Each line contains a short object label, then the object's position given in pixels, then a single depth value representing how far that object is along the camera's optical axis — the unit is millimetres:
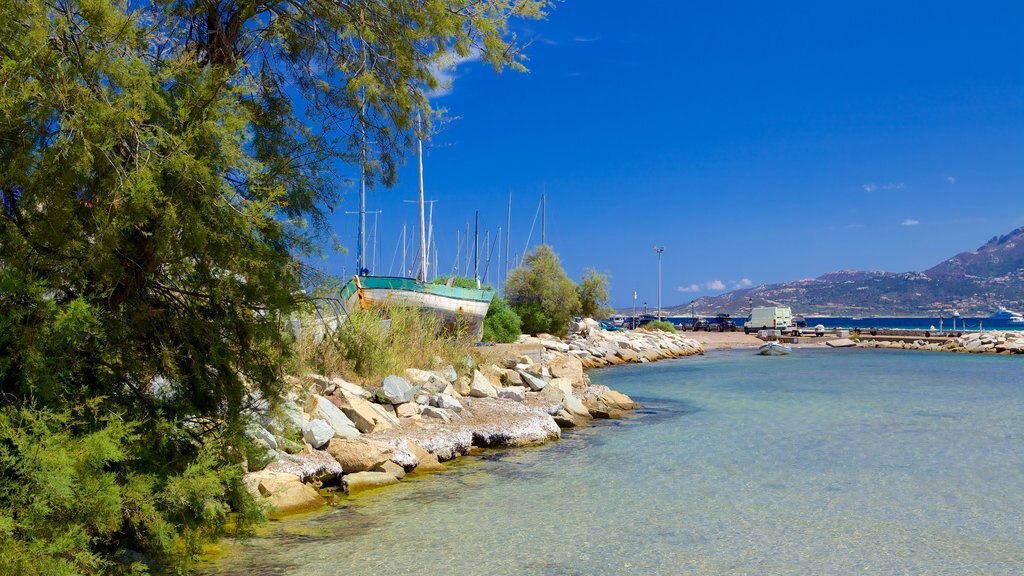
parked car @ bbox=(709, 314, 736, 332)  84312
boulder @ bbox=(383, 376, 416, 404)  12688
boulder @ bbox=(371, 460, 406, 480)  9719
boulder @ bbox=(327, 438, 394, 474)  9641
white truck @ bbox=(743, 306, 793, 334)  81000
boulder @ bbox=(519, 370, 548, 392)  18516
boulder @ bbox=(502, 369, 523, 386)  18688
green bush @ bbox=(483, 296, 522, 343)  37094
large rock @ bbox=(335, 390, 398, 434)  11211
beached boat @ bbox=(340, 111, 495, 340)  26484
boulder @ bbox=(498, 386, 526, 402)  16234
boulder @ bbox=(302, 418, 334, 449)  9711
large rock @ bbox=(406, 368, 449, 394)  14258
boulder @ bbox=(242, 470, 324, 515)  7742
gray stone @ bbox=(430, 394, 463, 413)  13484
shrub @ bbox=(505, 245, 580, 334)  48250
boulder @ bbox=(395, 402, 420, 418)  12523
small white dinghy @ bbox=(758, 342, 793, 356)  49844
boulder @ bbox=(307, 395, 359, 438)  10562
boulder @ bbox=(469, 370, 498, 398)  15734
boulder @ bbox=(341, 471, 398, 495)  9125
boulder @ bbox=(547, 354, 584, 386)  22219
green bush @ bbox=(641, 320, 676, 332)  68762
